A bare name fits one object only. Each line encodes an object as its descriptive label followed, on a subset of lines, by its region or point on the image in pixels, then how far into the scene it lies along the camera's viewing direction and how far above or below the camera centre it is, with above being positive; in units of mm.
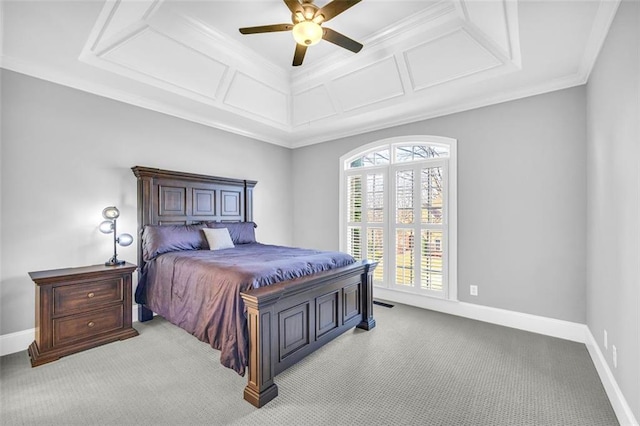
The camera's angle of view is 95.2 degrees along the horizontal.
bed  2037 -622
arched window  3811 +4
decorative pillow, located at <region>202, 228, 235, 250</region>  3680 -342
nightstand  2518 -906
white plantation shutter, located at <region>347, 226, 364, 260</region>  4707 -500
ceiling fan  2186 +1494
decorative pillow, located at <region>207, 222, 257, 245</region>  4194 -280
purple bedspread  2076 -617
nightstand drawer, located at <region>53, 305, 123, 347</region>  2596 -1057
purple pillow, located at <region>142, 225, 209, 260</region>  3337 -327
